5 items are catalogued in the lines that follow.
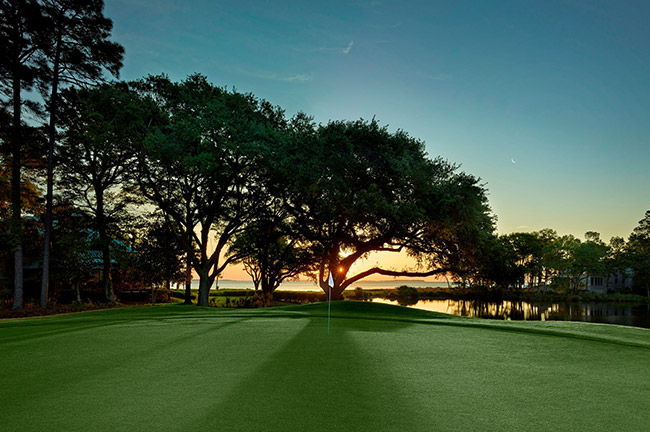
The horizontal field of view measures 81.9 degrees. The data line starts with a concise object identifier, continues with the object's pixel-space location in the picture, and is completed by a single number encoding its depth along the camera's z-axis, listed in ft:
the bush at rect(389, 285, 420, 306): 184.77
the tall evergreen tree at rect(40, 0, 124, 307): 65.92
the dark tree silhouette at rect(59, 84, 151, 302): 71.67
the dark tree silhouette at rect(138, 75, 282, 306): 67.51
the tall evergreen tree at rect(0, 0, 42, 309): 63.26
